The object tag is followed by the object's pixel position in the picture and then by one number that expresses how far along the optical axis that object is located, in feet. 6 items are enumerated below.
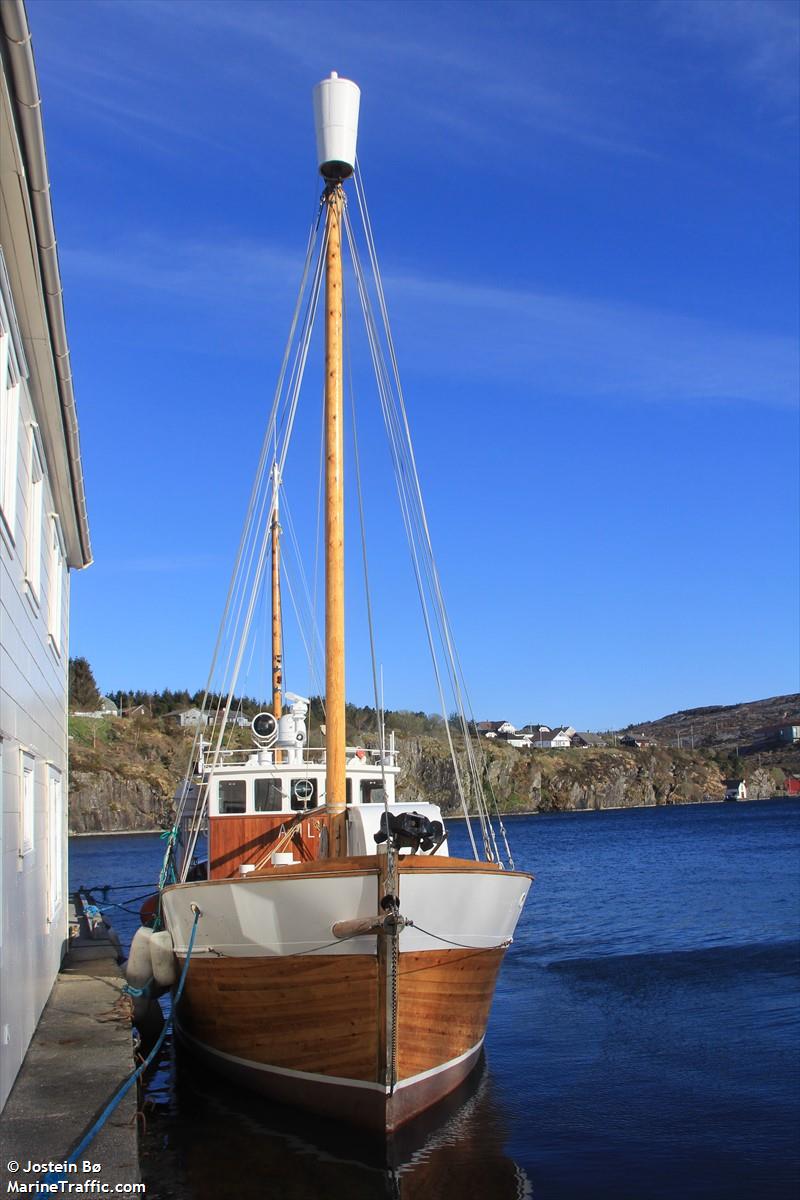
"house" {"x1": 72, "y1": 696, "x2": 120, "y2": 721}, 367.25
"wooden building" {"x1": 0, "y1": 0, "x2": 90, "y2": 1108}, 25.11
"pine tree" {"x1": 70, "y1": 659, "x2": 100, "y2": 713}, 397.60
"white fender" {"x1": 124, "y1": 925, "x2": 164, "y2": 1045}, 45.29
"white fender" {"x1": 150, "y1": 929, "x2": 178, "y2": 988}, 44.06
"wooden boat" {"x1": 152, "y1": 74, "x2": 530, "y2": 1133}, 34.50
